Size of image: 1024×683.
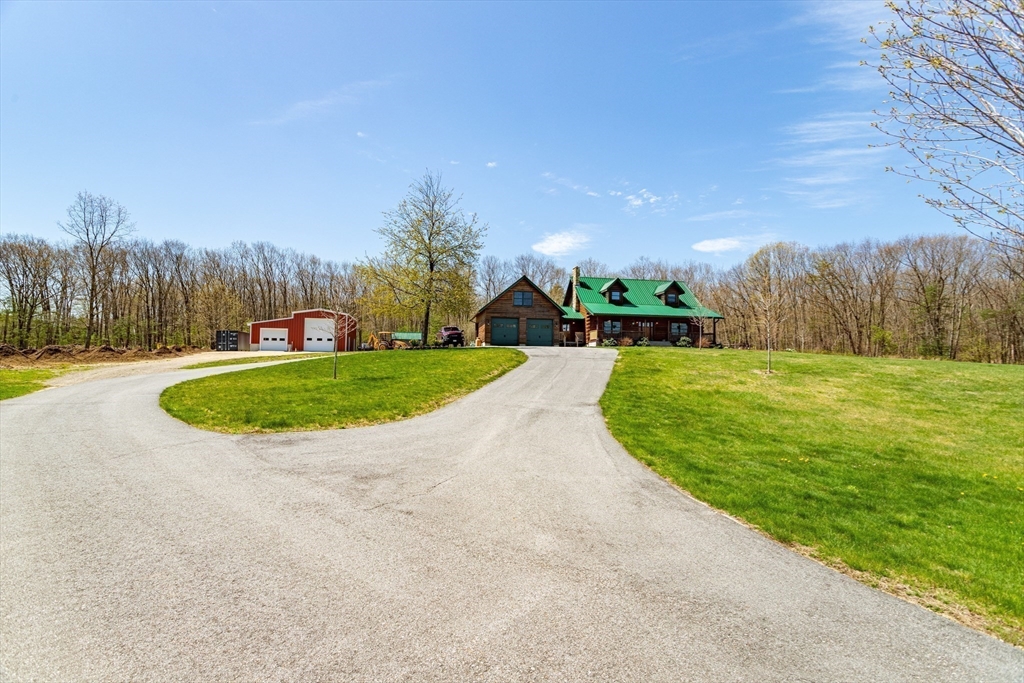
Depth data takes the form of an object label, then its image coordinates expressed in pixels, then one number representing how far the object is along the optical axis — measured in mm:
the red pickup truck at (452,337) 34688
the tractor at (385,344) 38406
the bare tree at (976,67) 3631
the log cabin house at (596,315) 36219
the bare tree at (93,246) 40875
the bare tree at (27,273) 40906
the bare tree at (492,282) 64750
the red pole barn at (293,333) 40812
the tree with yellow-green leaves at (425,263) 30672
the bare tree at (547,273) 63122
